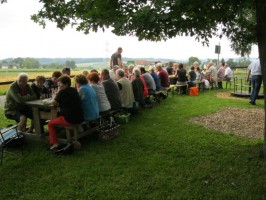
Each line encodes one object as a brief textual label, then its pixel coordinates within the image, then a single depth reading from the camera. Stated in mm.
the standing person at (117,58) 11500
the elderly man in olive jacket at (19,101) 5793
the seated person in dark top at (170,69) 14906
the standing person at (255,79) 9227
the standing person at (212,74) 14047
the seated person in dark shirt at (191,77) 13002
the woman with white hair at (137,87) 8469
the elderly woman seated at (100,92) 6175
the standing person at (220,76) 14344
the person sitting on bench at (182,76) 12375
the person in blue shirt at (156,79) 10234
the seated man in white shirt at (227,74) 14598
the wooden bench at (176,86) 12286
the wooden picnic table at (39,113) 5688
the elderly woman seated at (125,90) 7598
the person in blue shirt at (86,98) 5477
